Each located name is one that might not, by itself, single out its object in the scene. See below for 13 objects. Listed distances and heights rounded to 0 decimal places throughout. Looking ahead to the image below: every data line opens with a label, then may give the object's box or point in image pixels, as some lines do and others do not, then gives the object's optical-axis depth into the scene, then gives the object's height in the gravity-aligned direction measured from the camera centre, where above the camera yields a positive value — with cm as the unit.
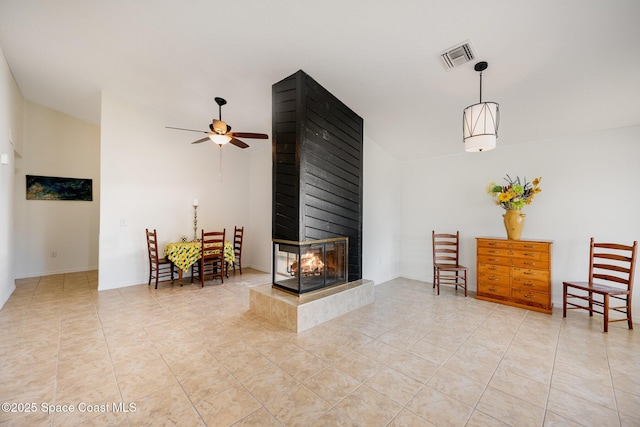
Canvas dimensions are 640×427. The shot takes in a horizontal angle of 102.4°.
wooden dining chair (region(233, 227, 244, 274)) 574 -71
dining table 460 -71
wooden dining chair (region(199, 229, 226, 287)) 470 -77
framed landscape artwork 512 +53
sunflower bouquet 373 +30
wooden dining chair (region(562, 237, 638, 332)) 298 -82
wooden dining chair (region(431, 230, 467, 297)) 445 -80
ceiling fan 360 +117
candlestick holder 547 -19
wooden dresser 352 -84
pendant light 247 +87
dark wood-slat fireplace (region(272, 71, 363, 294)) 310 +37
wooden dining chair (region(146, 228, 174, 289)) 456 -87
